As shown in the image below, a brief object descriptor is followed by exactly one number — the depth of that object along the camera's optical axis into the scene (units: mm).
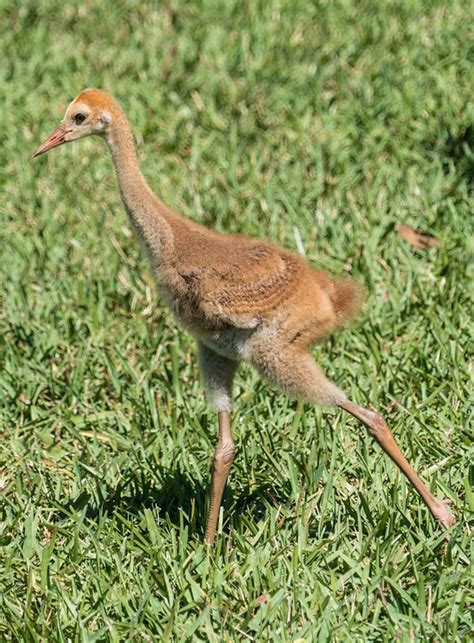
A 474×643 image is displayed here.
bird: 8070
